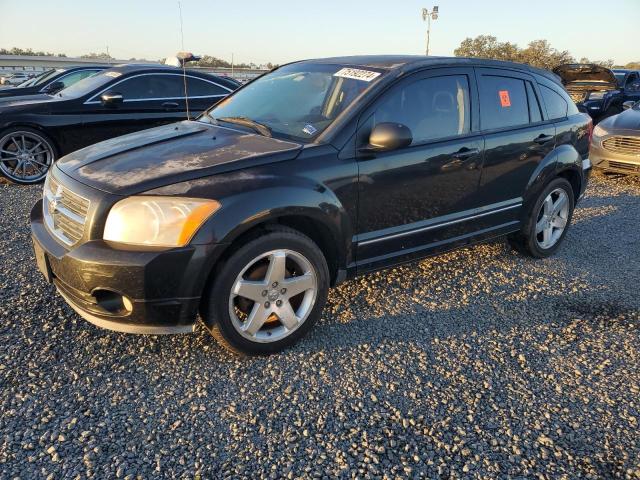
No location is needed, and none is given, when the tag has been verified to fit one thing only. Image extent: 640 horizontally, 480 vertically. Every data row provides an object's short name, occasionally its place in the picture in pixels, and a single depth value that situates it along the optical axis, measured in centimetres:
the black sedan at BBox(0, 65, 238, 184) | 650
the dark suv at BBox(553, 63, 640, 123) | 1114
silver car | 756
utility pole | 3460
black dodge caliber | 251
